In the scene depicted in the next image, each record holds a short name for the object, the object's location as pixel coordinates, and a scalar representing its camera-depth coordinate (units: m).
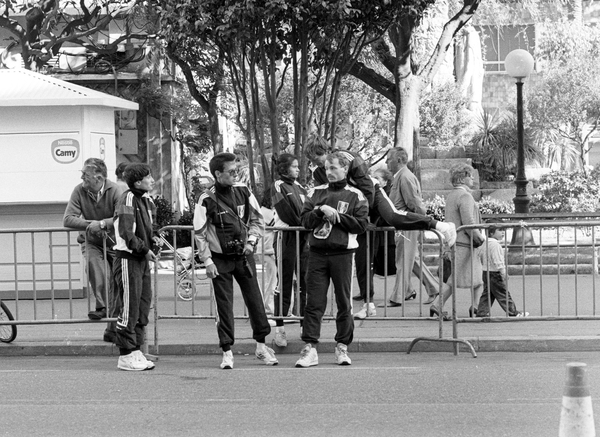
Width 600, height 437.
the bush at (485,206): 22.14
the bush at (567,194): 22.25
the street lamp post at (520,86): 19.12
